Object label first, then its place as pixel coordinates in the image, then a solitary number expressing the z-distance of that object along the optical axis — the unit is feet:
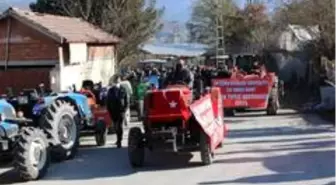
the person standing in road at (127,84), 71.39
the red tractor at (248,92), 84.28
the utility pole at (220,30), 162.91
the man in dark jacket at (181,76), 55.16
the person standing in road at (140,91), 82.52
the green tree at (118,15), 127.44
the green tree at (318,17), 95.40
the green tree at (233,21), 196.95
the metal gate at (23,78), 82.23
